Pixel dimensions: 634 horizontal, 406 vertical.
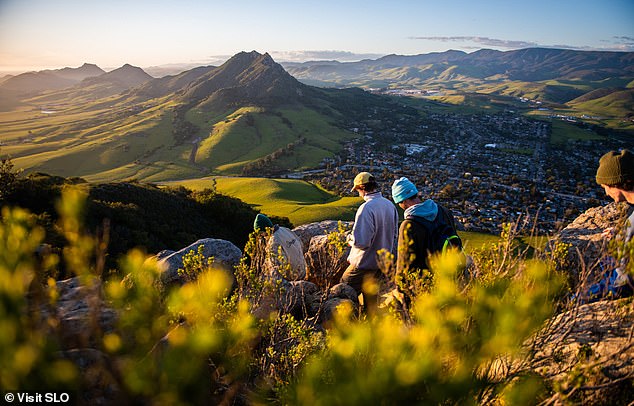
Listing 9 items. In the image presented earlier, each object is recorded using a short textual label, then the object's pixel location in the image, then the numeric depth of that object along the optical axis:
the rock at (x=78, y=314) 2.26
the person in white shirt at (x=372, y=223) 7.39
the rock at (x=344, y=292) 8.07
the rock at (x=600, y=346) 3.11
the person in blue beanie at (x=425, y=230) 5.33
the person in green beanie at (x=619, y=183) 4.42
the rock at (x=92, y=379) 2.65
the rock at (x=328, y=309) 7.25
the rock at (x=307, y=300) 7.83
